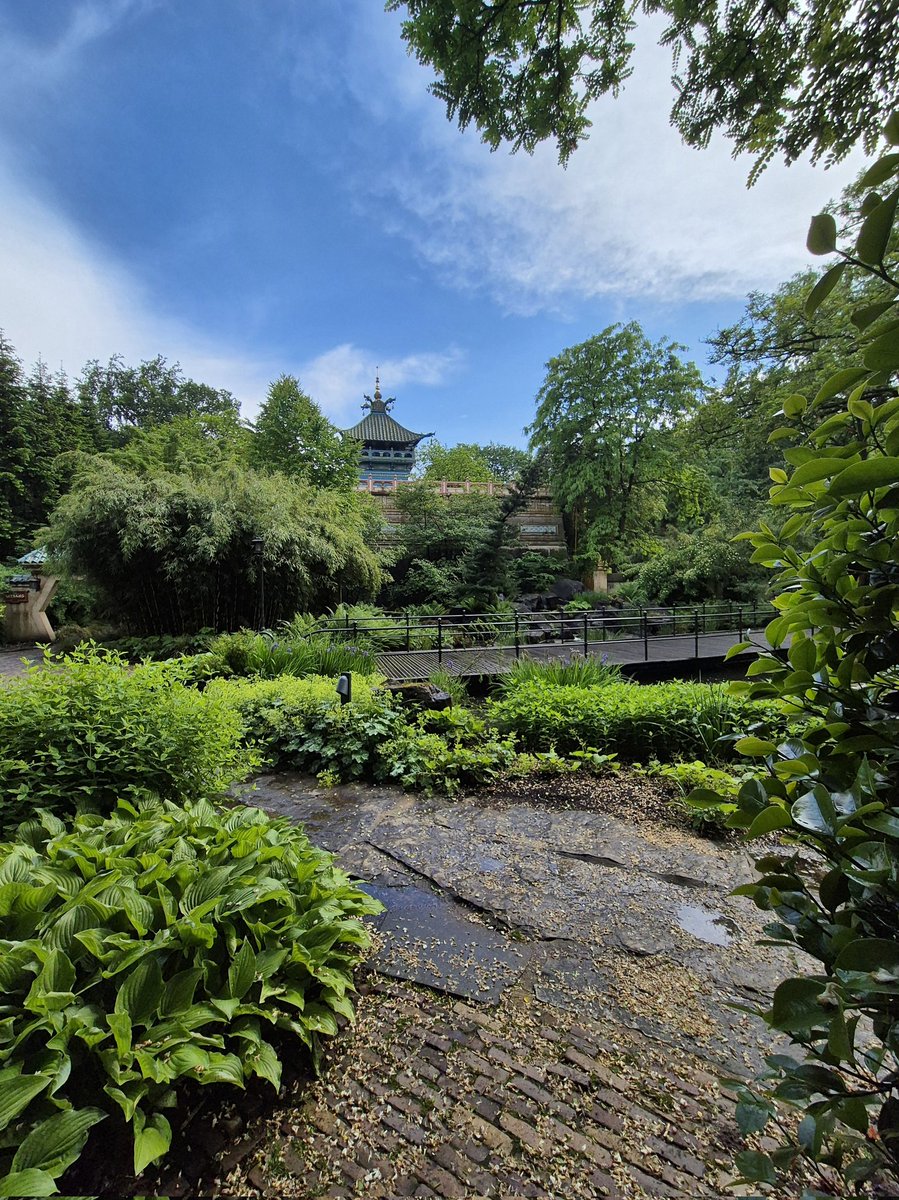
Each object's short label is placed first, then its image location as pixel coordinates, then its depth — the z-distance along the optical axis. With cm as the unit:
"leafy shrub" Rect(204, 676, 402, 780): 386
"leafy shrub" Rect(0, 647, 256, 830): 200
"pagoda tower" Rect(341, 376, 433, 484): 2712
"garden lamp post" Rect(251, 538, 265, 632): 866
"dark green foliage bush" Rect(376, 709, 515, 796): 350
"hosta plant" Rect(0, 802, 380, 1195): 103
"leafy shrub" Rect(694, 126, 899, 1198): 51
